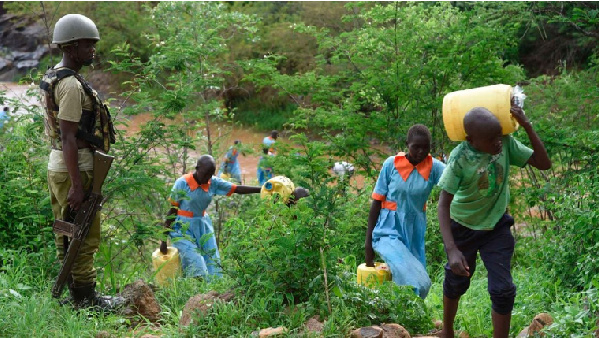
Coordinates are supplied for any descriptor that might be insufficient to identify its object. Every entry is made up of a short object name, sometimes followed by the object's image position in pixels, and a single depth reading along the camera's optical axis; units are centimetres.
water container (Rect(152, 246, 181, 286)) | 656
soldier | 447
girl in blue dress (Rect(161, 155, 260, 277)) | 688
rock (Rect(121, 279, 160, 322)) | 488
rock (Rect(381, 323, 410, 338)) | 385
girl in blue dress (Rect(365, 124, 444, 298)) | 507
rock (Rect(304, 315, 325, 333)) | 386
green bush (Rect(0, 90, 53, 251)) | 580
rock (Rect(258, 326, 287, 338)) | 379
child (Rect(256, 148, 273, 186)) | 1202
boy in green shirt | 362
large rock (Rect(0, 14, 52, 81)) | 2950
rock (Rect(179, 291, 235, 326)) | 415
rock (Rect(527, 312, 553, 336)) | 389
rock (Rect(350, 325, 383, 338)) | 371
